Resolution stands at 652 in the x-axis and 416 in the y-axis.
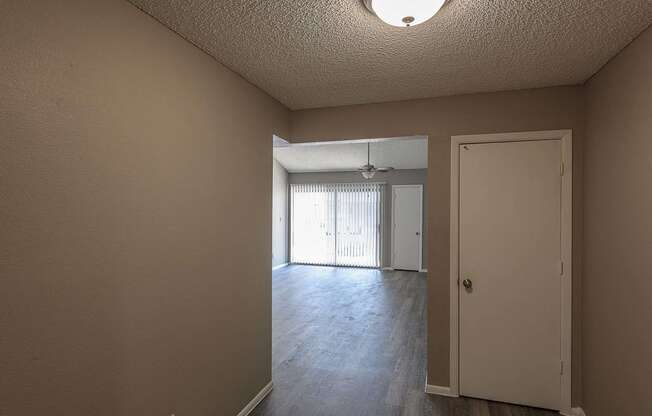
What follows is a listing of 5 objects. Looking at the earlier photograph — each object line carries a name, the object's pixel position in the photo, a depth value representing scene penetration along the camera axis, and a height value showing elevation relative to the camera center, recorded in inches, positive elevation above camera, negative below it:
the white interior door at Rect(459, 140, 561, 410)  102.7 -17.5
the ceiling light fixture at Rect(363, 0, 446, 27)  56.1 +33.7
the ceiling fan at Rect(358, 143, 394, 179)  249.6 +30.6
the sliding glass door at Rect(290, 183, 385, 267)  329.4 -11.3
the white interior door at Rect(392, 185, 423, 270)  314.7 -12.1
